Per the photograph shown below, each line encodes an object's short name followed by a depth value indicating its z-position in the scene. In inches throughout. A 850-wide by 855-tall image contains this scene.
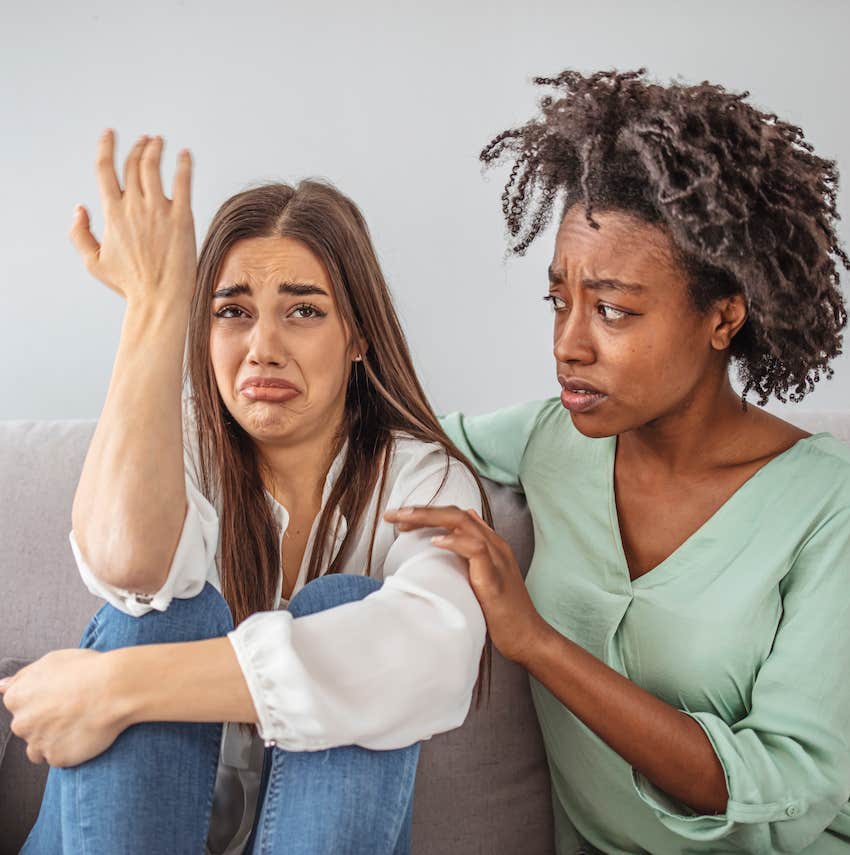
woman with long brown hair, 40.1
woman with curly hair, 44.6
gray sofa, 58.4
